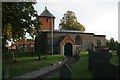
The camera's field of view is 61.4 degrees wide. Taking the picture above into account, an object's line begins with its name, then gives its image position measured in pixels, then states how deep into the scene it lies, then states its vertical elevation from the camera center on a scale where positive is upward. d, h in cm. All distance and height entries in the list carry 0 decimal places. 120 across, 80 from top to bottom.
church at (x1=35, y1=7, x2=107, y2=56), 2165 +25
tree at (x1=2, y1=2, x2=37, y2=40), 1078 +234
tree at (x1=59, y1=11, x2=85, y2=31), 3026 +567
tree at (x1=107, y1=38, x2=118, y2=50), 2084 -108
